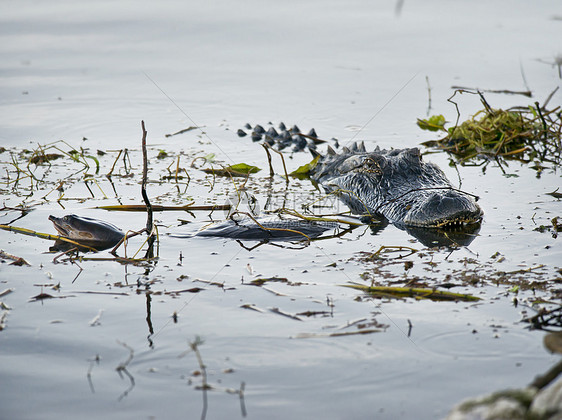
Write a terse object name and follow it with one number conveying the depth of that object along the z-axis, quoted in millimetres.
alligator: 11023
